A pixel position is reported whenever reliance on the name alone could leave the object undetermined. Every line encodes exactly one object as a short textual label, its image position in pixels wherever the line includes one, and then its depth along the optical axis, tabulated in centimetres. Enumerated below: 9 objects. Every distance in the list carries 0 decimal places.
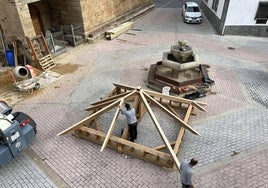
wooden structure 736
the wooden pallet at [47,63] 1320
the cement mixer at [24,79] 1129
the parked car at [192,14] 2117
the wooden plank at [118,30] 1747
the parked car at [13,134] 704
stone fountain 1062
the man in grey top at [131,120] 772
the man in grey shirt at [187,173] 580
